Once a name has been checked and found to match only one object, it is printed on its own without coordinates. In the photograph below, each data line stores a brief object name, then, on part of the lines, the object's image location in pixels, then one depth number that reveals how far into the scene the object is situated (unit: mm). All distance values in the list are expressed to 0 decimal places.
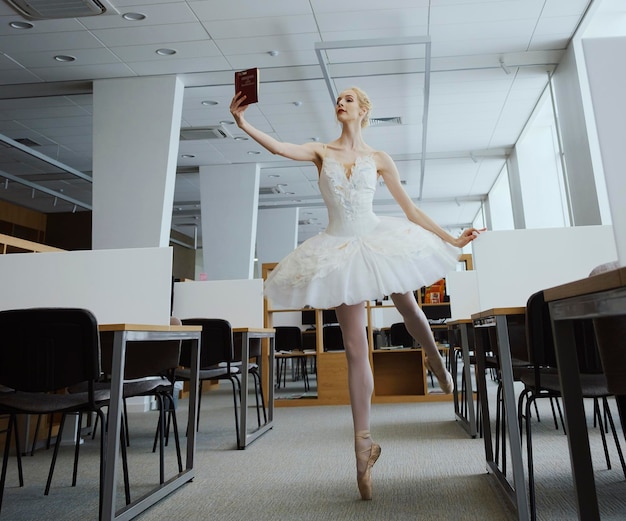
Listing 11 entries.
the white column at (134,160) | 6070
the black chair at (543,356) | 1846
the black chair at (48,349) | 1867
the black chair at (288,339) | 6458
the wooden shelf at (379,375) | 5516
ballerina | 2020
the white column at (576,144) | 5703
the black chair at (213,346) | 3545
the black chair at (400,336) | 6066
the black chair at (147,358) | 2818
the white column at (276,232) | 12773
